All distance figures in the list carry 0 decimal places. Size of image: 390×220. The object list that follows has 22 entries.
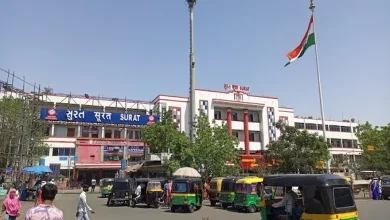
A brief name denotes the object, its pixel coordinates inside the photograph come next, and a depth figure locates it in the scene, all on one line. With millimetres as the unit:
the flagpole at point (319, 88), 28062
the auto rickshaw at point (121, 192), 24547
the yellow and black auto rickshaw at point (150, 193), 23266
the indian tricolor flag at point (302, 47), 28186
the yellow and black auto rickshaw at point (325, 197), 9242
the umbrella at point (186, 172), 25594
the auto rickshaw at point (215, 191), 24625
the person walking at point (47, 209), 4574
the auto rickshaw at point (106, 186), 33406
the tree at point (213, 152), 30766
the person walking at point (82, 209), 11680
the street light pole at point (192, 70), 33097
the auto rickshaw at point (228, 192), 21981
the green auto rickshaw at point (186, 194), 20319
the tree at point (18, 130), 27094
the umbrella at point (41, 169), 28562
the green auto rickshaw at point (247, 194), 20203
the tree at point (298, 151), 30344
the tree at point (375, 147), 45656
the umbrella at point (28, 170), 28259
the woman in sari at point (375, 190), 29328
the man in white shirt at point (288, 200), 10930
